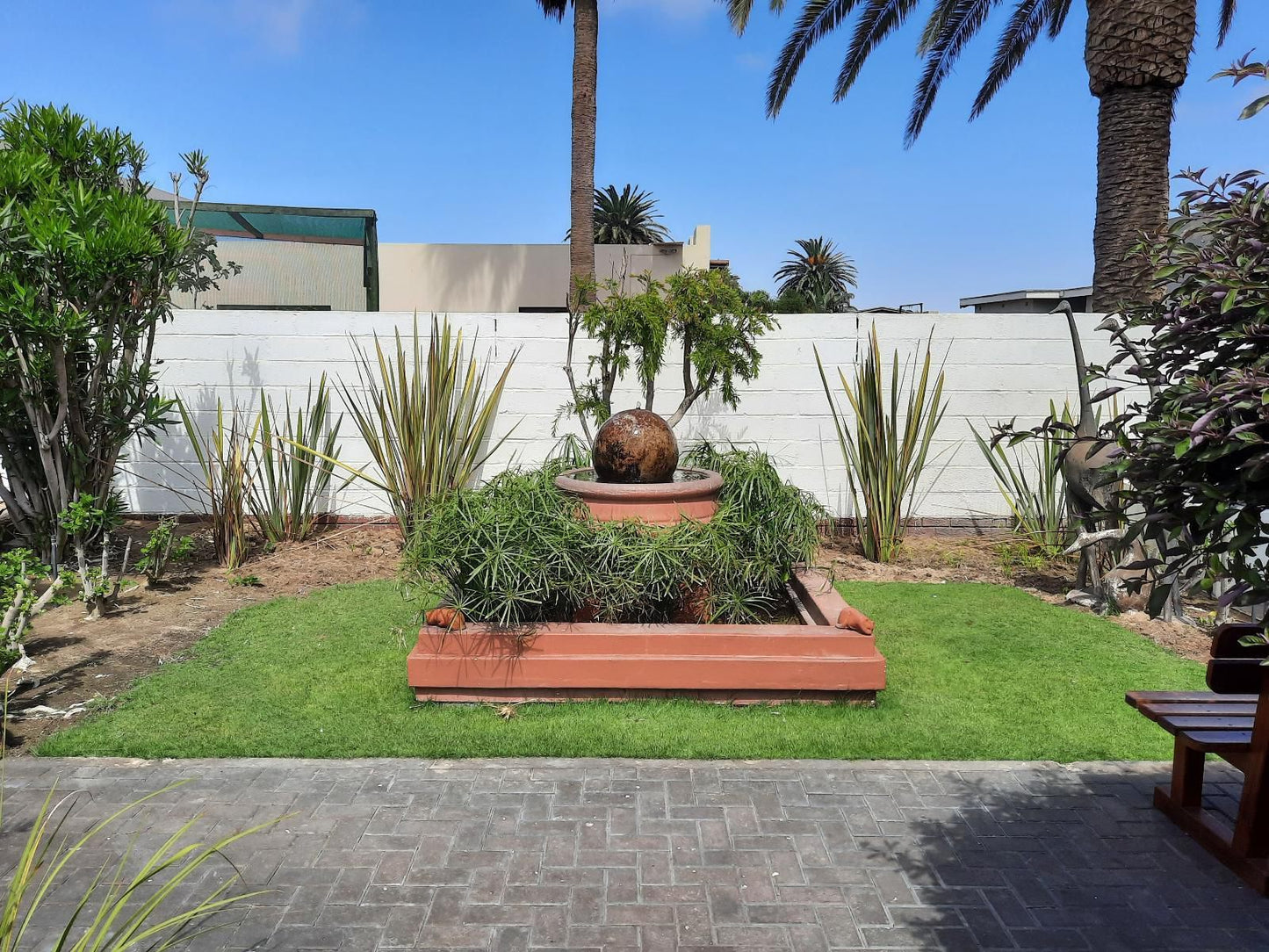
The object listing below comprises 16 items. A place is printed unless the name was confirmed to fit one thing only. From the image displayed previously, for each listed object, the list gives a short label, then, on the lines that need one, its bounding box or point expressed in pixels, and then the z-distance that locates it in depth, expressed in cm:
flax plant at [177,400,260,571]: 661
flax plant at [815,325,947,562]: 720
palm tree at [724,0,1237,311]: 719
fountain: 491
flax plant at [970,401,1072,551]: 719
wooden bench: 290
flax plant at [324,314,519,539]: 708
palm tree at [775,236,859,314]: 4531
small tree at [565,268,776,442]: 630
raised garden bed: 421
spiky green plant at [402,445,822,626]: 427
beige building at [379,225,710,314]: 2289
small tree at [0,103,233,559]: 512
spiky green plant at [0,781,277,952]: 258
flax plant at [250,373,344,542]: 720
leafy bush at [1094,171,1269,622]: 173
